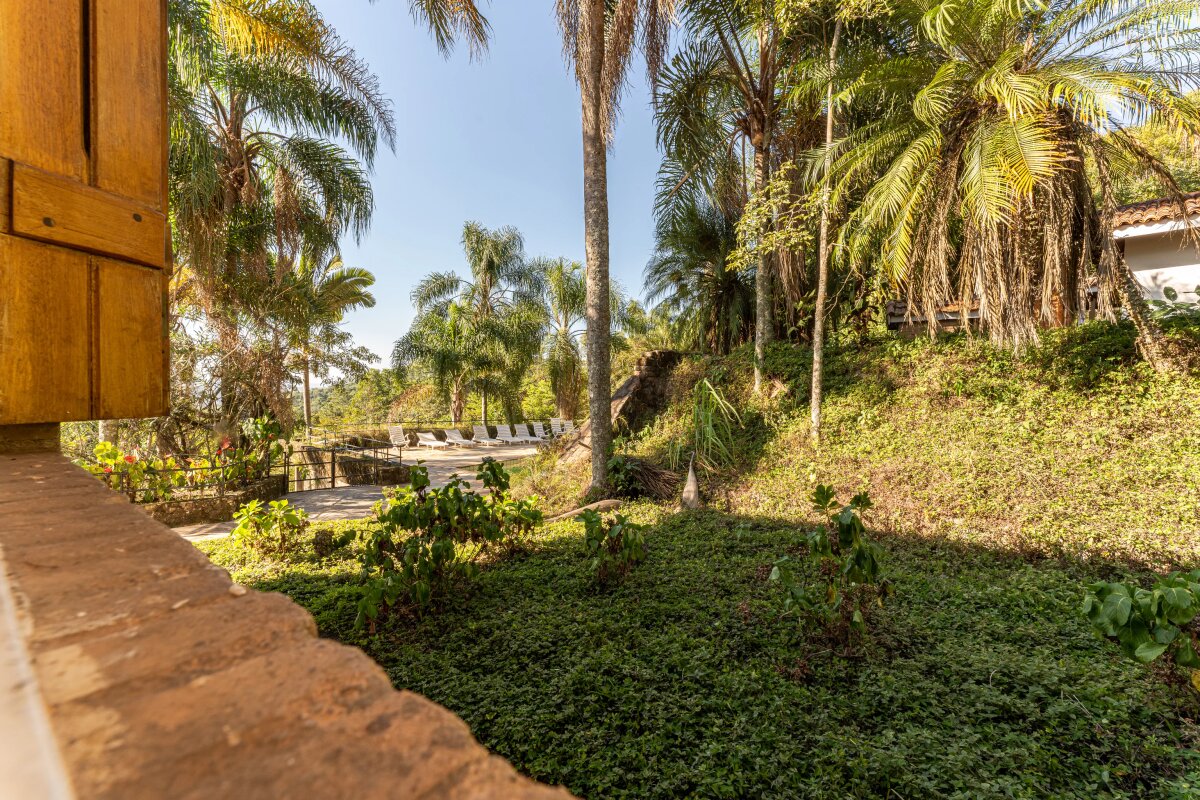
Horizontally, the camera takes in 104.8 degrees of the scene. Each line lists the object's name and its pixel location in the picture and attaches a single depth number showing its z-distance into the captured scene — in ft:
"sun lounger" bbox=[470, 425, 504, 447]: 62.13
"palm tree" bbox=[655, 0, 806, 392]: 24.39
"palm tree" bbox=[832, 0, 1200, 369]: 16.44
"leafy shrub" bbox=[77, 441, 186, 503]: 18.67
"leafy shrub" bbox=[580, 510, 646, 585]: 11.89
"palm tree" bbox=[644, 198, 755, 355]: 36.37
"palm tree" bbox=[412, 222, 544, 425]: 65.16
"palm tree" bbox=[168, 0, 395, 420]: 21.93
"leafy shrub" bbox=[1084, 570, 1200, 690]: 5.78
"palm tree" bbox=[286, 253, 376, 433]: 26.55
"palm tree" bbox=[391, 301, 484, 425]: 61.59
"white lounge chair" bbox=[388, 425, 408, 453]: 59.57
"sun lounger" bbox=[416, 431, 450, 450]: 59.93
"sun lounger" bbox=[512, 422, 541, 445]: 66.49
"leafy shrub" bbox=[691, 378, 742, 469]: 23.41
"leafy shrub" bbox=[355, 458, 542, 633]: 10.19
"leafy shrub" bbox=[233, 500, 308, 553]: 14.40
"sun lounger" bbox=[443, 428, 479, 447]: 60.13
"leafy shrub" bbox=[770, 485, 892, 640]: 8.65
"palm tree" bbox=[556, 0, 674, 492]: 20.12
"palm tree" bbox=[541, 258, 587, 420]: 69.36
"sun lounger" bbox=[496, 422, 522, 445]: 63.62
